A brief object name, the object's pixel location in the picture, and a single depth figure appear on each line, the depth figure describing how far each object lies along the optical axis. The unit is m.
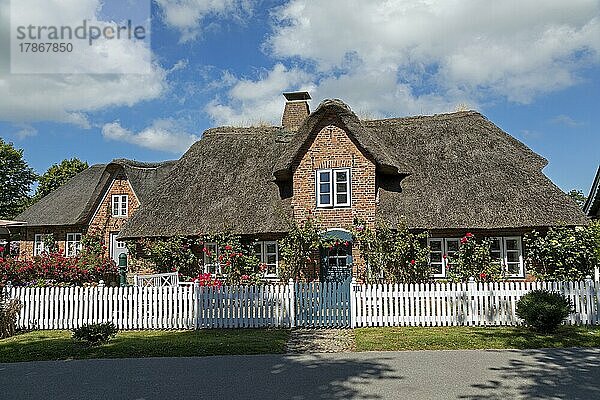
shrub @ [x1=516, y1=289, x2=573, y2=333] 13.55
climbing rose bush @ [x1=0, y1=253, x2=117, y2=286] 19.58
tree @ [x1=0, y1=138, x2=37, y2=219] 63.91
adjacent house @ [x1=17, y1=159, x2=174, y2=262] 34.06
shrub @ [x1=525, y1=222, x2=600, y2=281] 18.06
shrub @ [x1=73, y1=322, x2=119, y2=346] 13.19
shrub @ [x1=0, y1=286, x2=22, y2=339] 15.50
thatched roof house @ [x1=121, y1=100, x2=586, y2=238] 19.95
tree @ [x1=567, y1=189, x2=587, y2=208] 73.74
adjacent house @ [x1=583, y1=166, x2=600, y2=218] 20.72
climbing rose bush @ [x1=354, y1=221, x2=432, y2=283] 19.34
